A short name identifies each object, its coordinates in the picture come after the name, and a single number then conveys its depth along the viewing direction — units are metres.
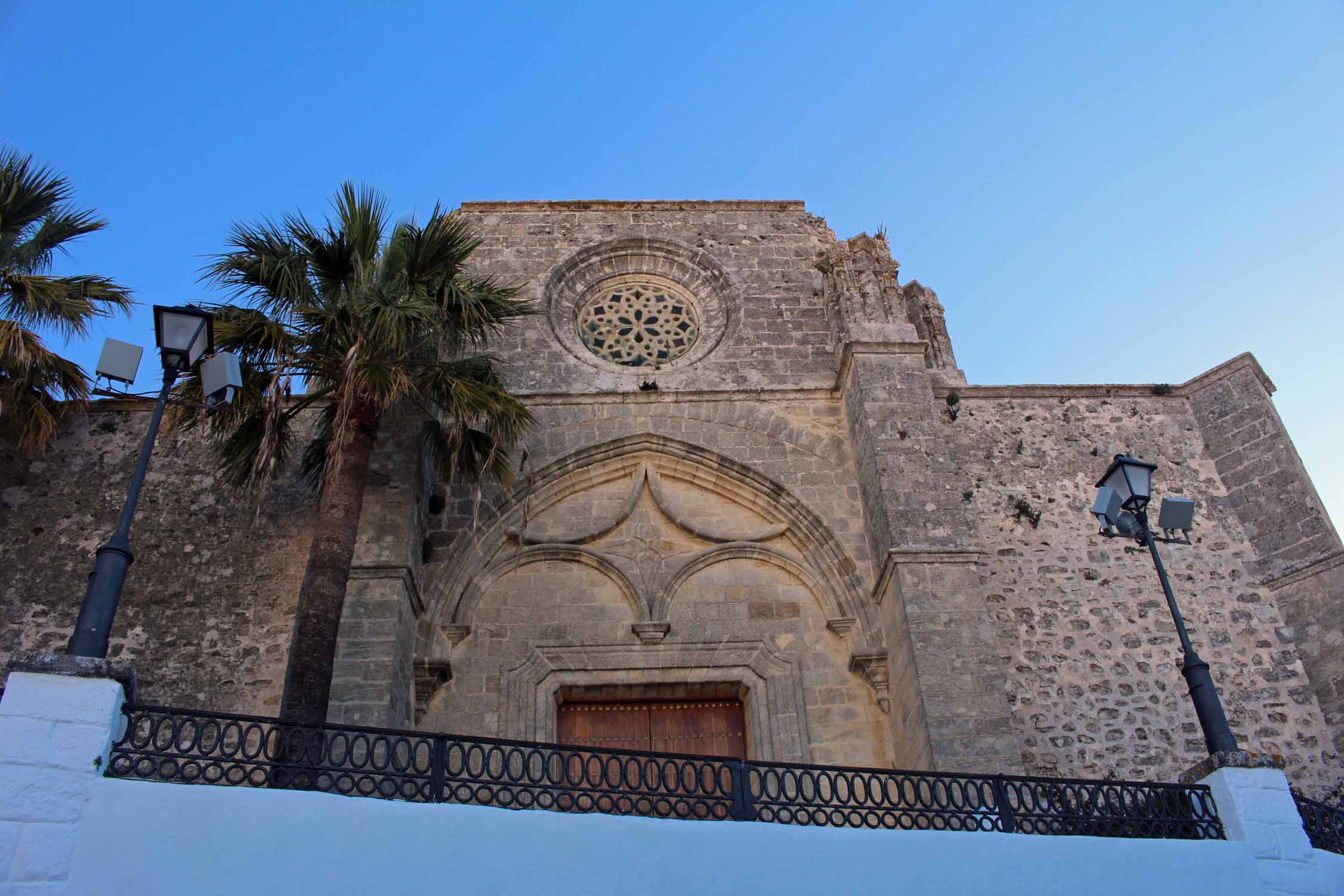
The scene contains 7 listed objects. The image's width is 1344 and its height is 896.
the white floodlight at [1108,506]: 7.67
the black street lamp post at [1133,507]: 7.61
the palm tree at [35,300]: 9.30
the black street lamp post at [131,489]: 5.58
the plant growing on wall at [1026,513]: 10.83
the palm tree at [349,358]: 8.46
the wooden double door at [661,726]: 9.57
